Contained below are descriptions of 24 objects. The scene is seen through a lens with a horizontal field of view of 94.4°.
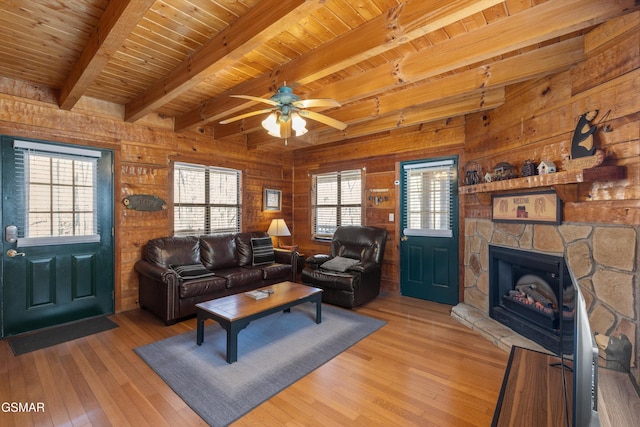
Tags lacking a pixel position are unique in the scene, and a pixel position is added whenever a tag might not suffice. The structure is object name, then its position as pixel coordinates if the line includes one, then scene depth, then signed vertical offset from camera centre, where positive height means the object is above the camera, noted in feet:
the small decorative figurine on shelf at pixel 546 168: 8.46 +1.33
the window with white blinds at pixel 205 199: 14.74 +0.73
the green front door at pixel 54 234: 10.35 -0.79
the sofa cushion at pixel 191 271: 11.86 -2.41
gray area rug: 6.97 -4.29
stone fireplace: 6.66 -1.29
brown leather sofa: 11.29 -2.56
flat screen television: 2.96 -1.62
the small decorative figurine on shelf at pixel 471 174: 11.77 +1.62
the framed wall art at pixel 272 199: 18.47 +0.88
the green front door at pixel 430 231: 13.87 -0.84
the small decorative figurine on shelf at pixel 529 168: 9.12 +1.40
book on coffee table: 10.46 -2.92
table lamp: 17.28 -0.93
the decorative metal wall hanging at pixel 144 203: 12.90 +0.47
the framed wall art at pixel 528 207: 8.70 +0.20
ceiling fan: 7.94 +2.93
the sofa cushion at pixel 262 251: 15.61 -2.02
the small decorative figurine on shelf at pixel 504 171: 10.08 +1.45
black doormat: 9.50 -4.27
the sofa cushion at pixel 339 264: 13.89 -2.42
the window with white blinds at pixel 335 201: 17.24 +0.74
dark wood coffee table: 8.49 -2.99
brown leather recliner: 13.12 -2.58
